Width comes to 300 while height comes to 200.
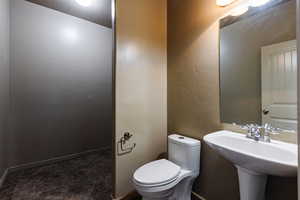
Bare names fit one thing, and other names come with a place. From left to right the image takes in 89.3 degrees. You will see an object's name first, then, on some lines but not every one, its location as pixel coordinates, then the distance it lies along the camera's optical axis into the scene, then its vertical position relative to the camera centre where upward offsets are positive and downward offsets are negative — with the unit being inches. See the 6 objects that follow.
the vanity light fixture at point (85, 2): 85.5 +56.0
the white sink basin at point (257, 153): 29.0 -12.3
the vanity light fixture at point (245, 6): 44.9 +29.3
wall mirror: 39.6 +10.3
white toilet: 47.9 -25.4
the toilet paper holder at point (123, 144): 63.2 -18.8
